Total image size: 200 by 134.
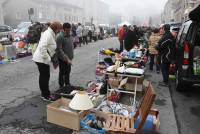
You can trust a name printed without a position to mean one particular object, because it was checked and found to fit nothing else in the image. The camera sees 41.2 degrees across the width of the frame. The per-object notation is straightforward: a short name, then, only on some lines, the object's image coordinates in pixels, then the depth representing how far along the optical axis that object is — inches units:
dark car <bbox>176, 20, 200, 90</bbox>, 259.6
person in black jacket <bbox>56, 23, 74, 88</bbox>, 257.6
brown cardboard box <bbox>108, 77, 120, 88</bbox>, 261.6
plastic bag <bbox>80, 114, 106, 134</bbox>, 173.2
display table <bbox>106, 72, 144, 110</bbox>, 219.3
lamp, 183.6
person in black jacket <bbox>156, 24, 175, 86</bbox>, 307.4
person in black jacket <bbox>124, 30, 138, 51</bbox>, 438.0
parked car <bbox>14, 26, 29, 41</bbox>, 805.1
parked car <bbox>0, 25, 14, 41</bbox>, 868.6
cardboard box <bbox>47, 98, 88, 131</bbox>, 182.7
